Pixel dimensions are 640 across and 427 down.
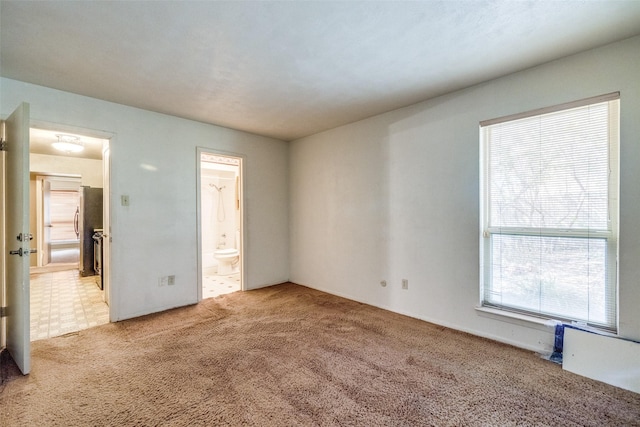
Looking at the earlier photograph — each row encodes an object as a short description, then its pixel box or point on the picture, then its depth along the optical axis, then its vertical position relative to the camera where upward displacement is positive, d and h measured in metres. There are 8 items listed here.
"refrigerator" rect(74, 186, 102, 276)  5.39 -0.16
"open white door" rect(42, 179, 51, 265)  6.42 -0.12
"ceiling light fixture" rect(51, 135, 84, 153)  4.12 +1.03
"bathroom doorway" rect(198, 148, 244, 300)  5.46 -0.18
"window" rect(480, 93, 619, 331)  2.18 +0.01
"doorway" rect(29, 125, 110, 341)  3.40 -0.51
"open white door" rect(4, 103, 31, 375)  2.07 -0.16
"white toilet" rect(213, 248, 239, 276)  5.36 -0.87
